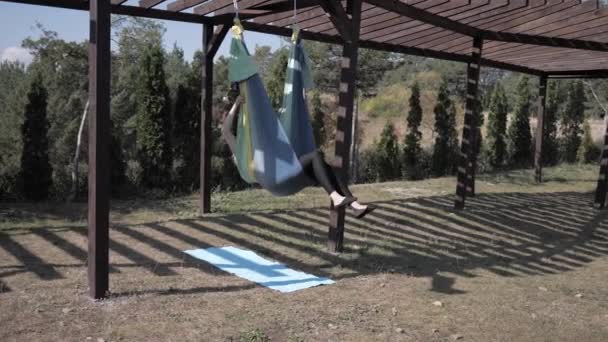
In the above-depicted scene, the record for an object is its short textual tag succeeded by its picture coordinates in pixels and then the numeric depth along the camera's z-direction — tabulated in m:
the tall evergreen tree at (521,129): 13.35
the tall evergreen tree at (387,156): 11.07
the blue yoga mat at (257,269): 3.78
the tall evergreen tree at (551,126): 13.96
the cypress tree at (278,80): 10.04
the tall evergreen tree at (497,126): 12.90
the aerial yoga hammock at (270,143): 3.05
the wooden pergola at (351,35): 3.21
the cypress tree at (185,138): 8.47
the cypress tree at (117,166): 7.75
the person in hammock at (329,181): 2.93
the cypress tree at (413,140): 11.34
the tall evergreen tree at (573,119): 14.48
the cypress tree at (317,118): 10.73
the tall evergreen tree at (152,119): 8.08
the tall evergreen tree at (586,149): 14.53
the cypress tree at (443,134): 11.74
